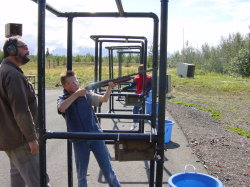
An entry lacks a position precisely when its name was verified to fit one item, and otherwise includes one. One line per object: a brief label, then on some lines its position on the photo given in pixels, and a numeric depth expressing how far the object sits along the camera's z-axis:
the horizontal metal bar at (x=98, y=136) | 2.22
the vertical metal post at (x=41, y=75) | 2.15
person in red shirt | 6.98
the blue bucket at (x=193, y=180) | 3.03
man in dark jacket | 2.61
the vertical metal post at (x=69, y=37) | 3.30
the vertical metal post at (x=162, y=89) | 2.09
